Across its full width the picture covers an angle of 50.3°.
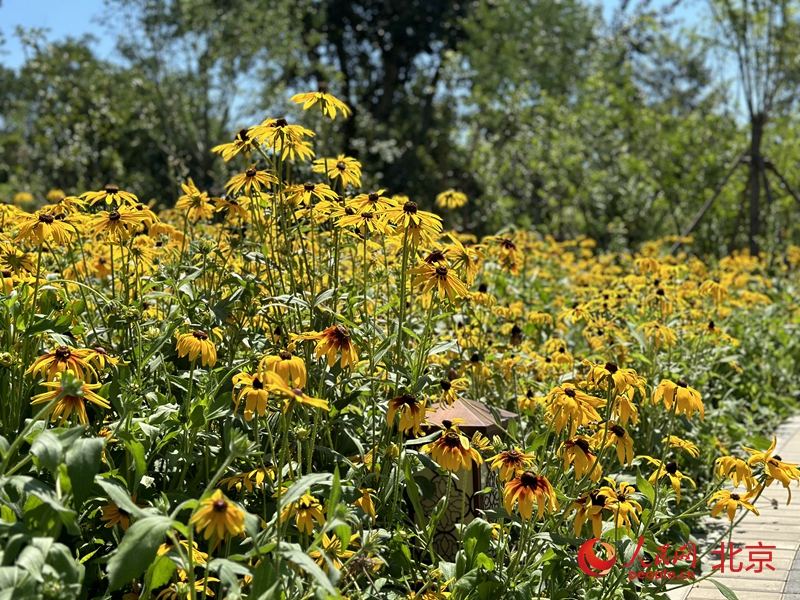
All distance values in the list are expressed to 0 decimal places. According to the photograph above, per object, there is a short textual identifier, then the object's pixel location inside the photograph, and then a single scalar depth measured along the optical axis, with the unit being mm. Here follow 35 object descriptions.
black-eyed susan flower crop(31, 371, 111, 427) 1789
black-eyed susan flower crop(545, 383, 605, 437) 2020
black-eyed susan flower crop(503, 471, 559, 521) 1853
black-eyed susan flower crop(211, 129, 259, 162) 2406
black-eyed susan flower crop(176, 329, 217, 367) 2055
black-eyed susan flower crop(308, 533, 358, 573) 1750
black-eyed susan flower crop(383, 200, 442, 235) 2131
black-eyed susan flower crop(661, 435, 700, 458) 2434
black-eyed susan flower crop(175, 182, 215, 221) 2986
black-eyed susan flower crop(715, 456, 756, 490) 2045
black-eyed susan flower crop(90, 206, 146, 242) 2340
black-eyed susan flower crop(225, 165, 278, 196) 2518
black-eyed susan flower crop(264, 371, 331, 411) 1556
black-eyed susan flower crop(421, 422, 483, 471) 1975
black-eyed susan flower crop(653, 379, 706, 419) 2191
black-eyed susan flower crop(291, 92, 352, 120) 2492
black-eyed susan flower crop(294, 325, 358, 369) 1938
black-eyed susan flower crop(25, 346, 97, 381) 1854
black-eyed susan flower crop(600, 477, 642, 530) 2049
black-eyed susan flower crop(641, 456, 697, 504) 2207
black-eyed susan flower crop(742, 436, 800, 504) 1969
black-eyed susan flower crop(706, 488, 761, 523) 2039
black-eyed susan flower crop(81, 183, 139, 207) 2610
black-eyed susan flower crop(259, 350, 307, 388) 1797
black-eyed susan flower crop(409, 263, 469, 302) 2109
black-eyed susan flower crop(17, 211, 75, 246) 2221
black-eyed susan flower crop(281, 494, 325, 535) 1809
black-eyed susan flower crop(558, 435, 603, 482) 2029
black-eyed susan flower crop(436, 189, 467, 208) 4070
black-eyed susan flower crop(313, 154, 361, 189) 2596
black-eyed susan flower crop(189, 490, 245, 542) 1455
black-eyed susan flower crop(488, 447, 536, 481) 1935
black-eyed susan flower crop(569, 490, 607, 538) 1996
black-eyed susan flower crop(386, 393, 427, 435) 1978
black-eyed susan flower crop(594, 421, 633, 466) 2201
